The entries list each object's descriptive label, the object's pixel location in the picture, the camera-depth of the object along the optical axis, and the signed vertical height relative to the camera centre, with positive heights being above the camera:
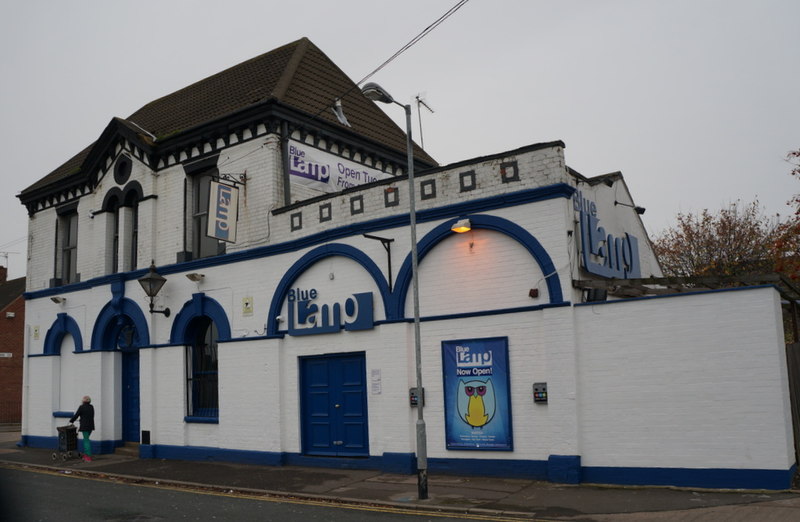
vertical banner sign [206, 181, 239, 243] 16.91 +3.65
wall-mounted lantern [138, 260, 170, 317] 18.78 +2.13
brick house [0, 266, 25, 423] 36.25 +0.59
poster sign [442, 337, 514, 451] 13.05 -0.82
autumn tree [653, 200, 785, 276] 33.16 +4.89
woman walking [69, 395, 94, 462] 18.69 -1.52
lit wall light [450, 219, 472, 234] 13.35 +2.40
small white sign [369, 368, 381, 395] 14.73 -0.53
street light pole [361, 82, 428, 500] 11.37 +0.91
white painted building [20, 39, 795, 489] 11.40 +0.84
